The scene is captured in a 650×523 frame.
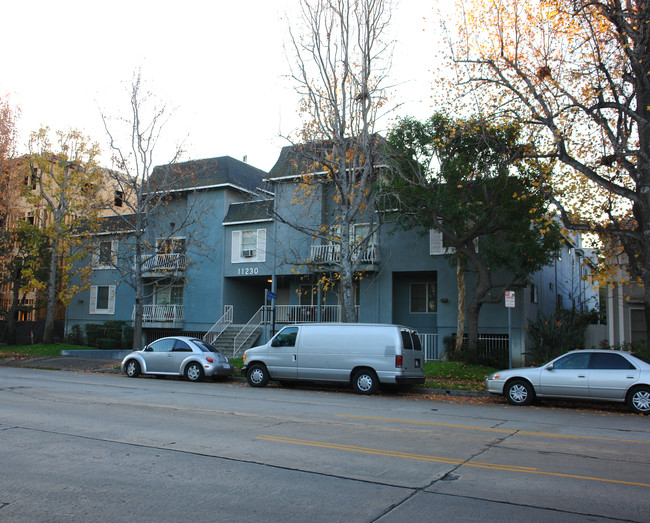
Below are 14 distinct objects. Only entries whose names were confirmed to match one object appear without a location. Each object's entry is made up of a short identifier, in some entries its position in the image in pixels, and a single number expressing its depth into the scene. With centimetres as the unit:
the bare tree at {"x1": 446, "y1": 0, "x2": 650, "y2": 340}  1478
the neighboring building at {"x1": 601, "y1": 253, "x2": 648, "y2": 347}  2083
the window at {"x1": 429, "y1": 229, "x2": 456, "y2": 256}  2422
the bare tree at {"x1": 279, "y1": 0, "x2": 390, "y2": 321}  1950
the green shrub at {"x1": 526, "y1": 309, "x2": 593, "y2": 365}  2120
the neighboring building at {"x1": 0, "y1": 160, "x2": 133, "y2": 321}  3023
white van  1561
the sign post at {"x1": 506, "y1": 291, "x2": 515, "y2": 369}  1723
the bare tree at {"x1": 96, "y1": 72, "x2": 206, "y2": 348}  2492
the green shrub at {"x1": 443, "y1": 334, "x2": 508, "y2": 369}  2133
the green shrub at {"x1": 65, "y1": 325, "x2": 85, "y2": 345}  3344
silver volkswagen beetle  1867
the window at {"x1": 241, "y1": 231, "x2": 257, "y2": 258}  2902
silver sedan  1307
